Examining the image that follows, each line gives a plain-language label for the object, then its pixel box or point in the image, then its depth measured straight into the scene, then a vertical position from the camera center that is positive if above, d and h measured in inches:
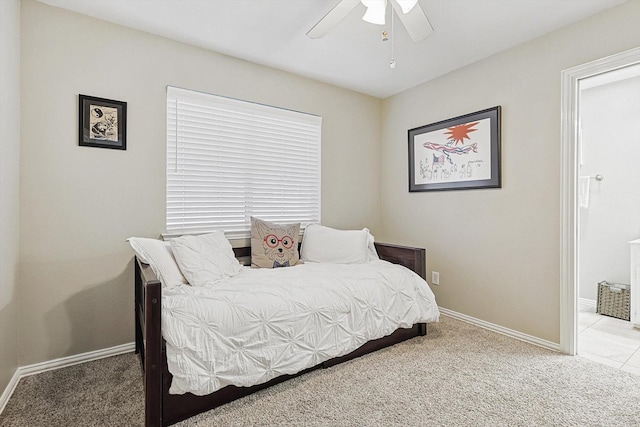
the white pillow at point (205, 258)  83.9 -12.4
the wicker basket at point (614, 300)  122.3 -32.1
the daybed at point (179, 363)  58.6 -30.8
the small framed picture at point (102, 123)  87.6 +24.7
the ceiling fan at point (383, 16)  66.4 +43.1
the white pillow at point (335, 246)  113.3 -11.5
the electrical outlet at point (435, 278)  129.3 -25.2
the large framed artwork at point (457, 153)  110.0 +23.1
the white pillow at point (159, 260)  79.0 -11.9
